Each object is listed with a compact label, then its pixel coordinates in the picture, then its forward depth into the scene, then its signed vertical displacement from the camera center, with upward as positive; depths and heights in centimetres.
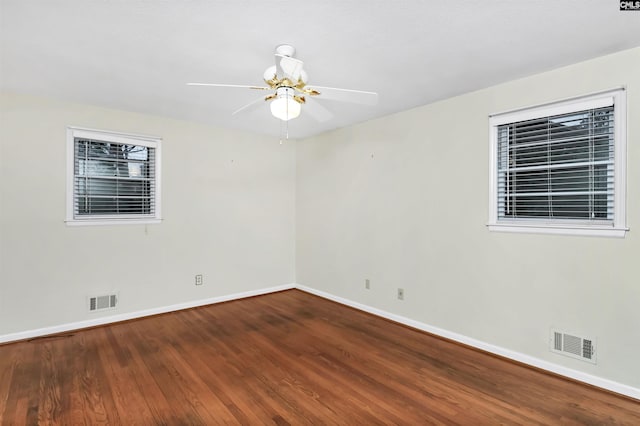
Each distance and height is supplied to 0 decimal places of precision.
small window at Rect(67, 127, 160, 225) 367 +41
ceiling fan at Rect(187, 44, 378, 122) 221 +91
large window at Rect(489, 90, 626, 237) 248 +40
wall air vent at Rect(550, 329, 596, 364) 256 -102
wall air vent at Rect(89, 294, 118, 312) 376 -102
